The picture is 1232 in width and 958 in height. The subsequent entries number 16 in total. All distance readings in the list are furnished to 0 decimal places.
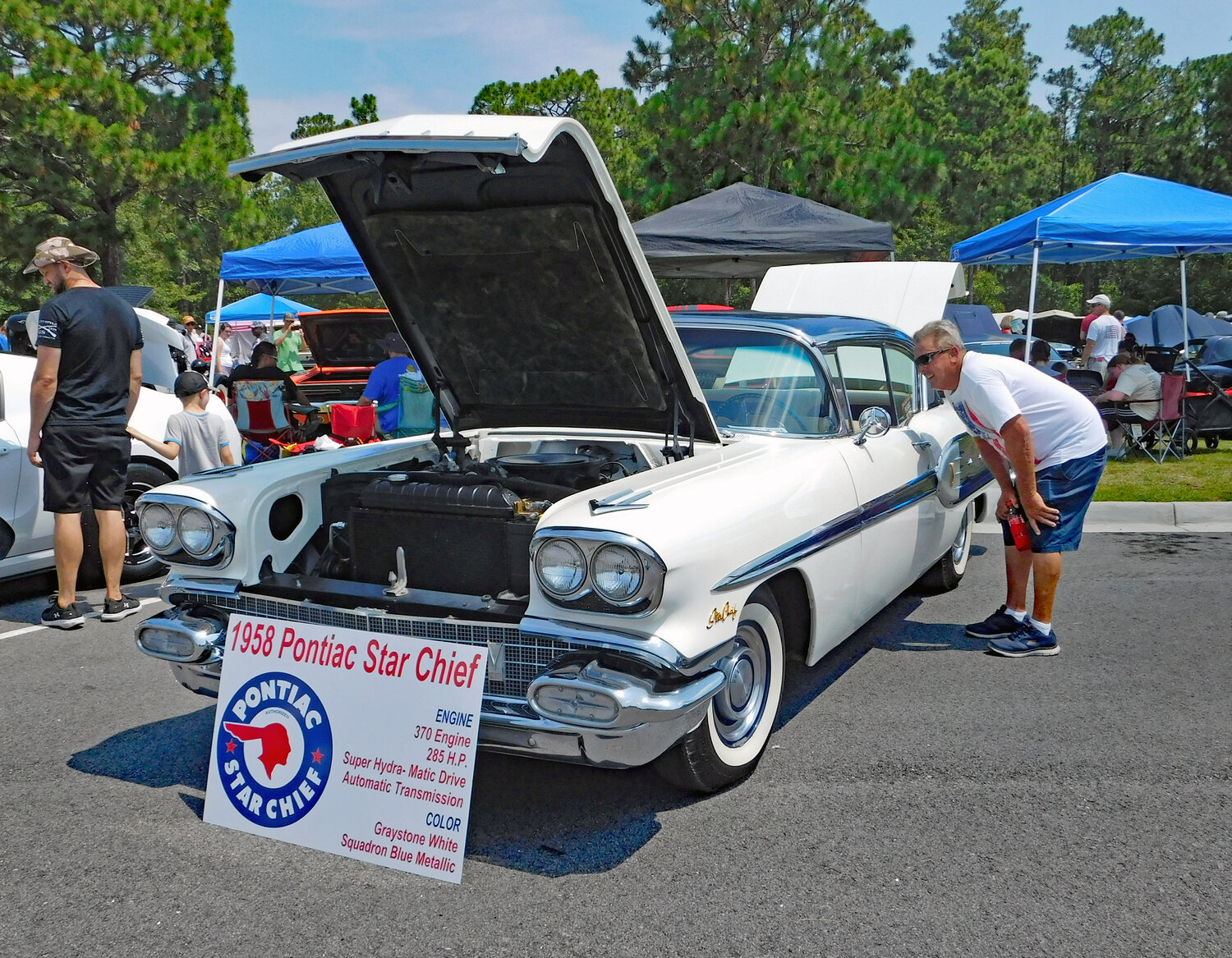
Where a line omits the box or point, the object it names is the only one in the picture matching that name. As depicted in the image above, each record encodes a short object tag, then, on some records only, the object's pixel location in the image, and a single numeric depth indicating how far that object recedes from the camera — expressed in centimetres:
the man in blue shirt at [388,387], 735
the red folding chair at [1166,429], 1020
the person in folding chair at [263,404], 824
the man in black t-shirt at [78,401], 509
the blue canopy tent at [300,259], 1177
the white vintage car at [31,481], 571
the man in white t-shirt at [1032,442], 456
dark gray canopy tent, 1177
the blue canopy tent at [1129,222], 1005
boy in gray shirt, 605
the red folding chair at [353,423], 823
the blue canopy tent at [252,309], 2464
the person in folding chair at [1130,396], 1023
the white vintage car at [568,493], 296
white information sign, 296
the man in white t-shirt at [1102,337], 1279
